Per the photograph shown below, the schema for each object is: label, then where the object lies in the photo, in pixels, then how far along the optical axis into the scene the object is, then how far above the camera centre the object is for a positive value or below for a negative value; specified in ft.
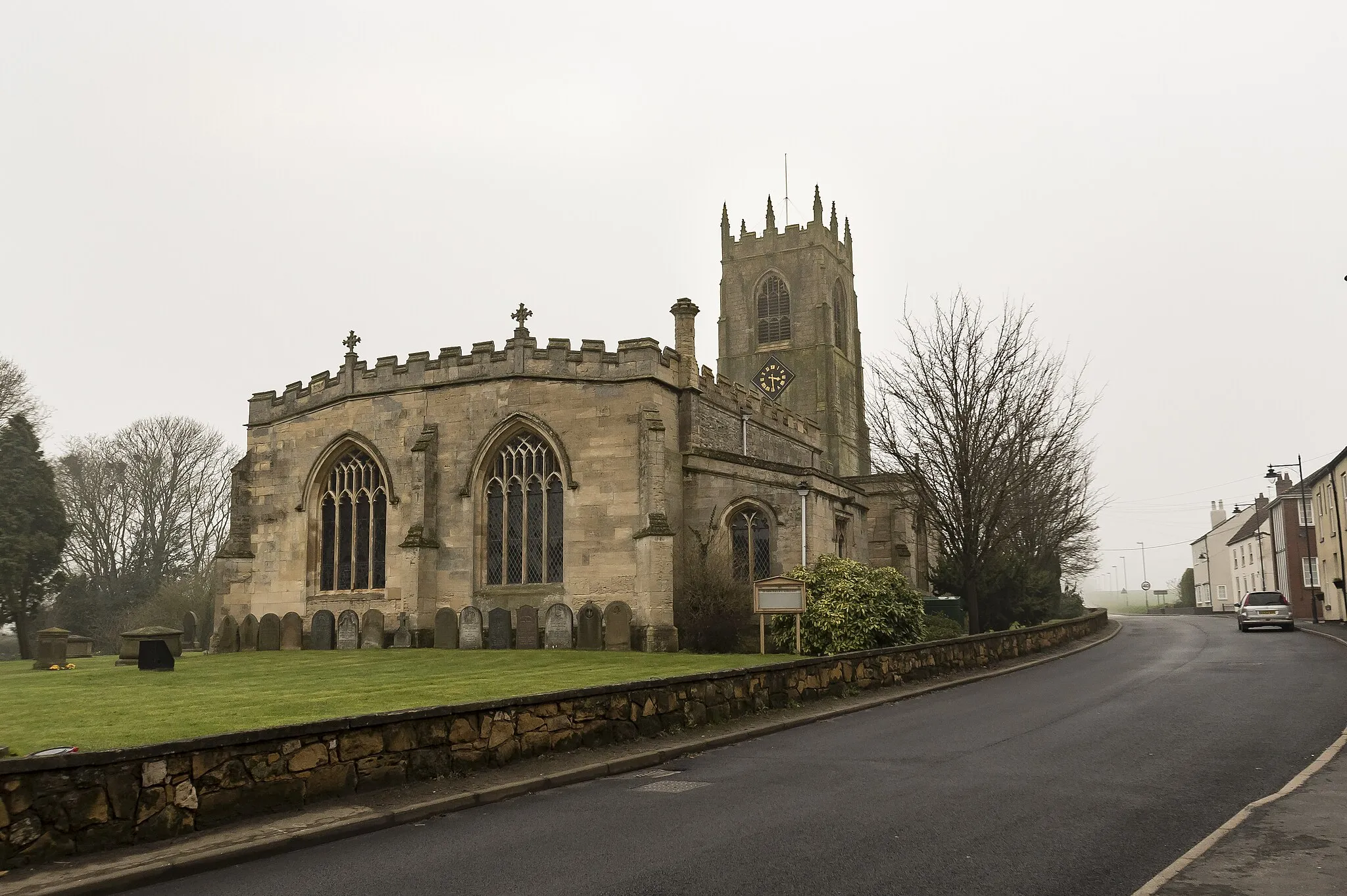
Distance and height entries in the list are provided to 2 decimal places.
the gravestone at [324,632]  91.97 -5.67
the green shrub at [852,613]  70.03 -3.70
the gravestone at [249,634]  94.22 -5.95
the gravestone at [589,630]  82.12 -5.27
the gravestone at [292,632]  92.48 -5.74
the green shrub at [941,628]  87.12 -6.15
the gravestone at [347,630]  90.22 -5.44
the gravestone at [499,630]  84.07 -5.27
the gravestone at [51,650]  76.79 -5.81
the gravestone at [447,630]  85.61 -5.29
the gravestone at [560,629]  83.30 -5.25
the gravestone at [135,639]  76.33 -5.08
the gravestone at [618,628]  81.66 -5.10
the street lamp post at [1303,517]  144.25 +6.28
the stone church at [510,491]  87.76 +7.02
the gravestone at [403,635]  87.56 -5.81
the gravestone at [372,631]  88.43 -5.49
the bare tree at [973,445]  87.10 +10.17
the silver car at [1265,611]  111.04 -6.33
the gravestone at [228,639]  94.73 -6.39
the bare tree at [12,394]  126.41 +22.98
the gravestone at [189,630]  108.06 -6.27
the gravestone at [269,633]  93.20 -5.78
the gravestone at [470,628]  85.35 -5.20
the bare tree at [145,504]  147.74 +10.41
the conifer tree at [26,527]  119.85 +5.83
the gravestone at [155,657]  69.87 -5.90
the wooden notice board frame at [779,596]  65.51 -2.23
